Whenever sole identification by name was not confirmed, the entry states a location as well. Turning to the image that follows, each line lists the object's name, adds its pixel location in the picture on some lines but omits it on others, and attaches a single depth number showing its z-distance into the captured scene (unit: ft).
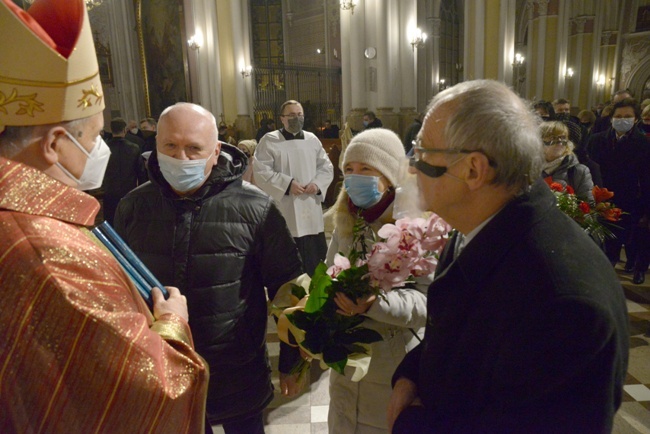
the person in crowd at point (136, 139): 24.17
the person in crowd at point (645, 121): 17.13
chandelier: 44.06
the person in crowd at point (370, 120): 29.50
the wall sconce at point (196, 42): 45.45
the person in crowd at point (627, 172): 16.42
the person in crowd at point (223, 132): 34.16
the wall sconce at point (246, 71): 47.61
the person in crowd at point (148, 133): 23.64
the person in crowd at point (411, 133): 24.58
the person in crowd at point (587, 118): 24.94
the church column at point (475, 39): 40.01
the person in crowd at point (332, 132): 42.22
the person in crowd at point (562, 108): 21.53
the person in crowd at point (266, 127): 33.93
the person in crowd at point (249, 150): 17.51
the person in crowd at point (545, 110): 18.92
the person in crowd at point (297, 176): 15.03
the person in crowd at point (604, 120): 21.67
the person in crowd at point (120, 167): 19.85
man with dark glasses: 3.10
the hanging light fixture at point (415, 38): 38.17
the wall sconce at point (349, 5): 35.79
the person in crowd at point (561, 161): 12.46
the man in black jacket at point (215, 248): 6.28
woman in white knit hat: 5.33
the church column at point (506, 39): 39.70
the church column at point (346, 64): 37.27
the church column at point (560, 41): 63.21
